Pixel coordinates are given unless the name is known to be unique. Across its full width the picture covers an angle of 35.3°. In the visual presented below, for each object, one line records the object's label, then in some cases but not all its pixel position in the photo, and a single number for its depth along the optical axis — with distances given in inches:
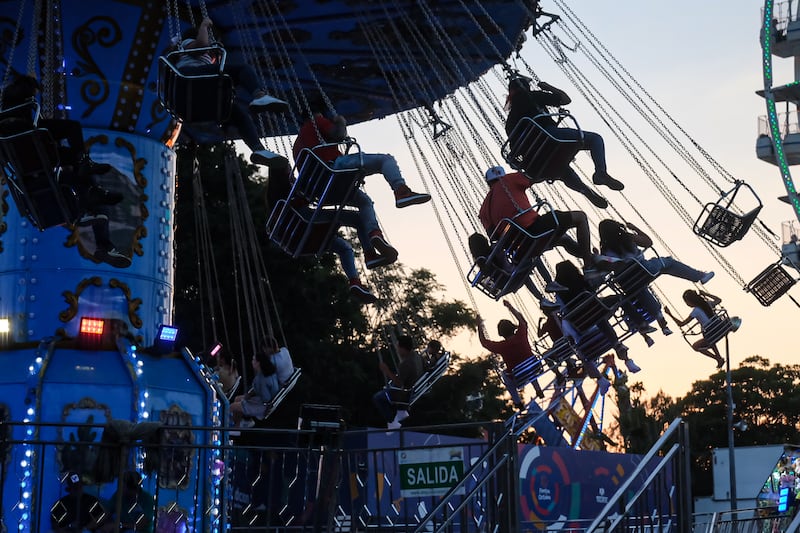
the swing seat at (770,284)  682.8
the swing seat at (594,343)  624.1
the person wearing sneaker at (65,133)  446.9
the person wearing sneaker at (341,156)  483.5
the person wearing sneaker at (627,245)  589.6
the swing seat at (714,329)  647.8
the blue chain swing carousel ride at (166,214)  483.1
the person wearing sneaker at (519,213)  539.5
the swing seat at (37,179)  447.5
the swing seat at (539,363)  661.3
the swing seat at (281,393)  669.3
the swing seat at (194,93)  466.3
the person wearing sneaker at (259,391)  672.4
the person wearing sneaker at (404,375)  640.4
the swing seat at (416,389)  637.9
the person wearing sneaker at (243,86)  468.4
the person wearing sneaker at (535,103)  535.2
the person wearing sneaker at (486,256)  560.4
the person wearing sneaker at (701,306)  645.9
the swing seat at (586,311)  595.5
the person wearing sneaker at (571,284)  596.4
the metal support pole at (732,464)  1406.3
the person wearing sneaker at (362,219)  514.9
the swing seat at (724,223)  611.2
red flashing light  574.2
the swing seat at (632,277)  586.6
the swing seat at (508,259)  541.6
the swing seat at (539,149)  533.6
